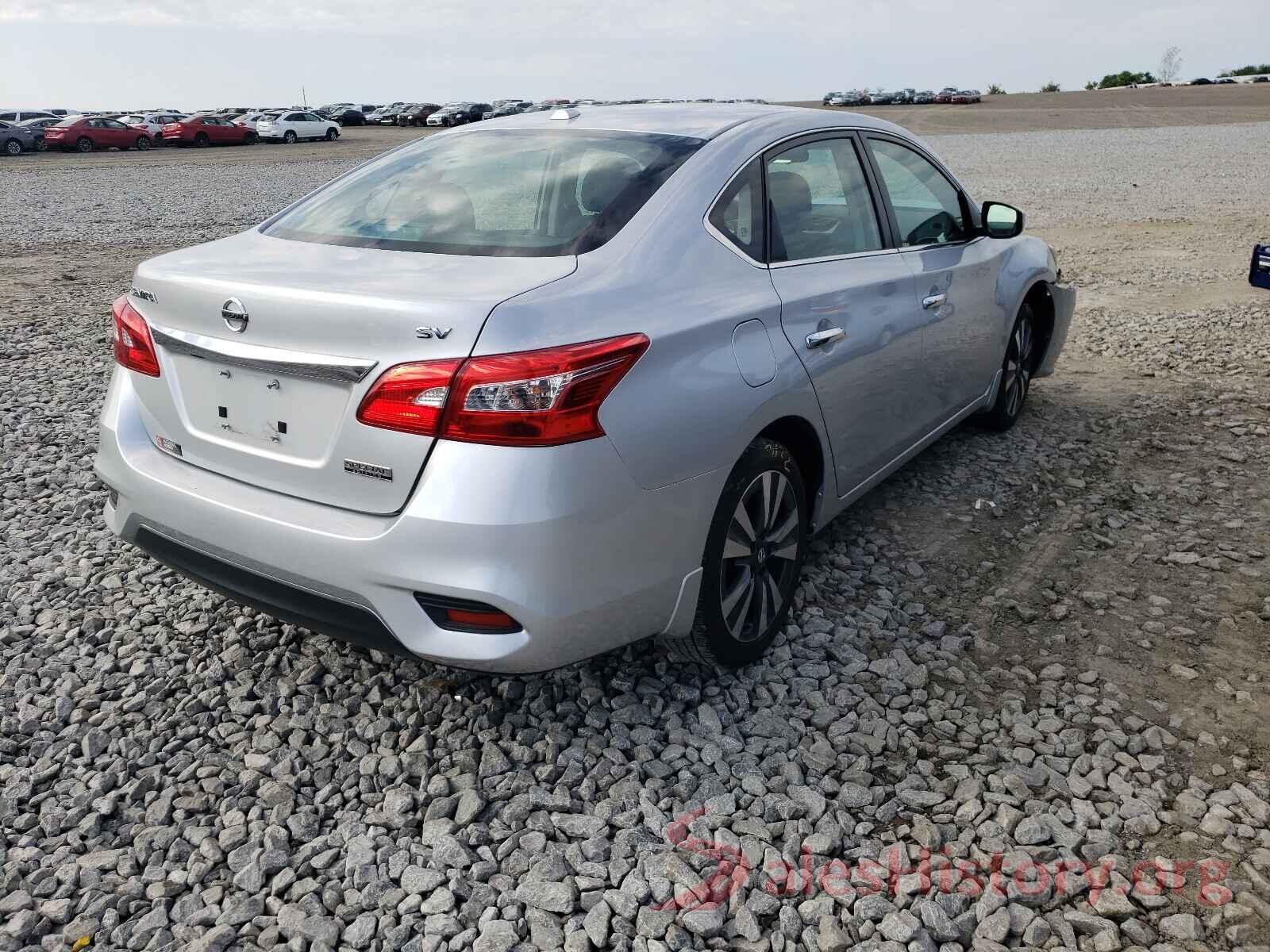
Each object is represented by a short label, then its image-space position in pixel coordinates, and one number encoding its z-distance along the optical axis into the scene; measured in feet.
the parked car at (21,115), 119.85
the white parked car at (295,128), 130.00
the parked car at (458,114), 161.17
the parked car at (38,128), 113.80
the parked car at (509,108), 160.61
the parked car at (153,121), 121.80
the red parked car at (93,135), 113.19
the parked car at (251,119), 130.82
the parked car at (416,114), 170.40
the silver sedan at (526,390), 8.01
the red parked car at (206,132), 121.80
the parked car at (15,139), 109.60
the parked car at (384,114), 178.60
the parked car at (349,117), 178.60
